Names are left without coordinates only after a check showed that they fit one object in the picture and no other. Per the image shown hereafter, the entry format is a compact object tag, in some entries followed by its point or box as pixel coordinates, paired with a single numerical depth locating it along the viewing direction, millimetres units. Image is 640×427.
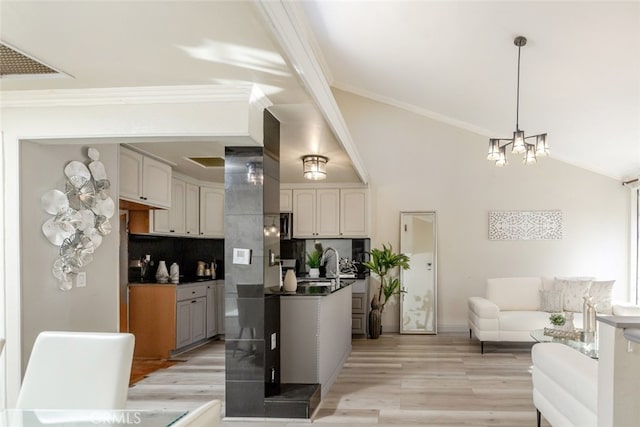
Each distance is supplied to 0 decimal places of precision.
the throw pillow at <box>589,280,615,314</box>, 6457
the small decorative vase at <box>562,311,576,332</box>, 5084
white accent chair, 2637
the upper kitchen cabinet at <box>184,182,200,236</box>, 7105
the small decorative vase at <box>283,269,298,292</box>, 4624
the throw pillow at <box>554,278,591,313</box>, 6672
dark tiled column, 3945
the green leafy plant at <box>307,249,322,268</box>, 8008
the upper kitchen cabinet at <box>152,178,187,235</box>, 6309
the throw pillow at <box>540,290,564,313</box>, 6770
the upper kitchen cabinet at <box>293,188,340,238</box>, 8117
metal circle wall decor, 3688
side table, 4157
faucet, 8211
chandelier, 4496
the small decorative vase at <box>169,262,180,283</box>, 6930
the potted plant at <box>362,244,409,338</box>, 7555
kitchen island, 4422
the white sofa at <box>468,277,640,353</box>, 6453
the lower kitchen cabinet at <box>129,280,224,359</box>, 6105
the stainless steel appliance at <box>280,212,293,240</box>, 8180
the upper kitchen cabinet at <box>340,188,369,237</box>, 8047
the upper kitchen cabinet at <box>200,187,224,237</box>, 7527
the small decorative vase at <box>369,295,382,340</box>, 7527
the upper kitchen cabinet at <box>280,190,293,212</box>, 8234
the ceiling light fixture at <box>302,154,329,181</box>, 5820
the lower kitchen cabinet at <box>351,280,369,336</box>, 7602
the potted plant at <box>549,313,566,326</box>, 5105
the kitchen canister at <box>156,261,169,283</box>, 6684
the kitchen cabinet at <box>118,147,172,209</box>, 5000
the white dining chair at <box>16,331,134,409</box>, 2246
